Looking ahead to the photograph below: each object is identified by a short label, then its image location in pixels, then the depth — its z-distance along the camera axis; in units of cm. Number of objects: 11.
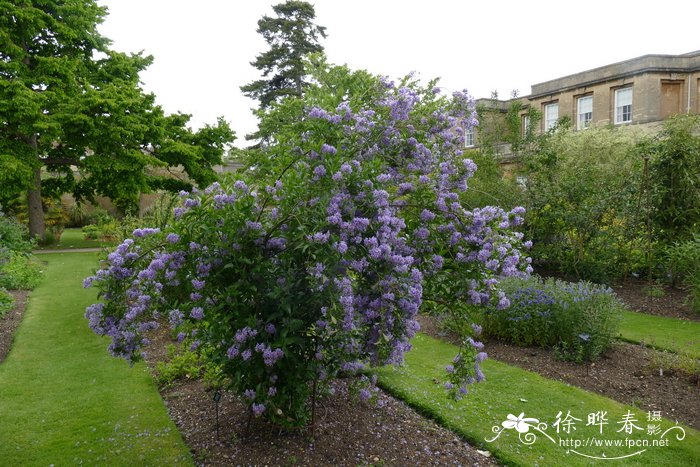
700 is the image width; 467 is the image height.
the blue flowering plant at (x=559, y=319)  612
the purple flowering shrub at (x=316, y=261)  291
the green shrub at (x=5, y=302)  810
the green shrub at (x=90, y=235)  1936
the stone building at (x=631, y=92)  2473
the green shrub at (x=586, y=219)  1067
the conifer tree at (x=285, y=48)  2967
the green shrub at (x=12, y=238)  1274
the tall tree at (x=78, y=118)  1538
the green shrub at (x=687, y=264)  865
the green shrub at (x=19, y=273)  993
